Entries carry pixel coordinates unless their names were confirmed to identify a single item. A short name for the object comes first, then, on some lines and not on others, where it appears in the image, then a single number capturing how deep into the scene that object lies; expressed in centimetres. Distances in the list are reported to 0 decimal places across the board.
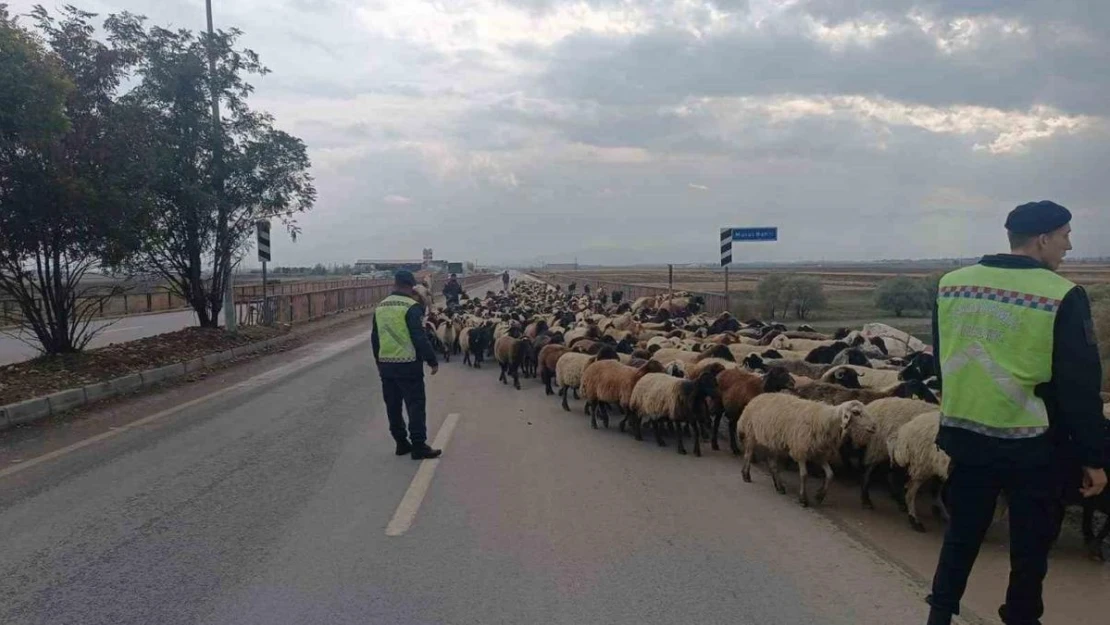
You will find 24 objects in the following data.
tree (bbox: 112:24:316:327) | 1788
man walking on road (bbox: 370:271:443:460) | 825
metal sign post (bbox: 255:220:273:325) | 2186
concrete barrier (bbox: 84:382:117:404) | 1212
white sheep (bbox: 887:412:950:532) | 588
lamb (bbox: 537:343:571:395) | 1244
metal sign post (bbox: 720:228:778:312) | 2028
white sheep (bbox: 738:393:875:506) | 659
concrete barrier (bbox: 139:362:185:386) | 1383
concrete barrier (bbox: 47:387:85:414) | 1123
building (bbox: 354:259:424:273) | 11588
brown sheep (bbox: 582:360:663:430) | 952
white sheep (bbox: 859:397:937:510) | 653
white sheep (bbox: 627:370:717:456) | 853
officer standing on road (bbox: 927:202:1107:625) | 324
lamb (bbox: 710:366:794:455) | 820
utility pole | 1914
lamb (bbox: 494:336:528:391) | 1396
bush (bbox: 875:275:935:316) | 2894
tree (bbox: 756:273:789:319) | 2931
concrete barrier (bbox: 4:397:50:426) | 1039
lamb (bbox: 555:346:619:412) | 1084
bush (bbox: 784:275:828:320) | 2952
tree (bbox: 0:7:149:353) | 1105
